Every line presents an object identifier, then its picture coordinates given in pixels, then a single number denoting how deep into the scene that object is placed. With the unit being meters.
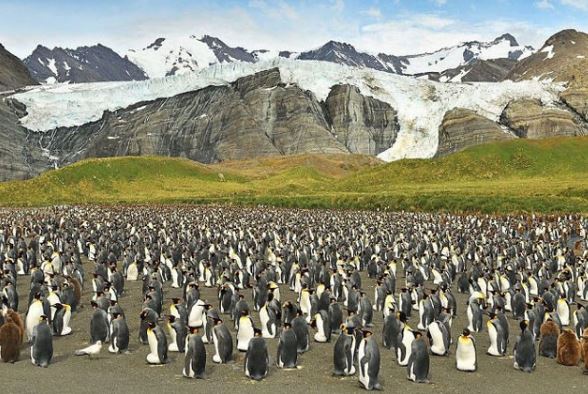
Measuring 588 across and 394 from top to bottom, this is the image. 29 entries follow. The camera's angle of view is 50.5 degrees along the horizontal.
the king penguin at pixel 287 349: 12.30
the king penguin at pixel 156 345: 12.71
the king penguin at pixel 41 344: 12.45
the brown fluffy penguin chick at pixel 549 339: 13.38
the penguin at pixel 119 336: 13.47
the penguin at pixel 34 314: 13.87
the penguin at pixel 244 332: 13.32
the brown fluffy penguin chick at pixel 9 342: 12.59
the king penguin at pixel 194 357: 11.82
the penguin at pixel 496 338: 13.52
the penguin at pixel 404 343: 12.55
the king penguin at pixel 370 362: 11.27
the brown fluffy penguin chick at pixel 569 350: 12.85
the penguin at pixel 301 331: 13.53
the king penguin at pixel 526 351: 12.48
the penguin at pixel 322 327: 14.53
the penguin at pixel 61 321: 14.95
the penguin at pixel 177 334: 13.49
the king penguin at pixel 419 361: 11.62
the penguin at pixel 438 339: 13.43
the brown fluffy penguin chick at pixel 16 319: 13.24
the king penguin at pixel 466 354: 12.40
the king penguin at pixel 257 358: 11.84
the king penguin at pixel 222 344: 12.72
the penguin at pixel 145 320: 14.12
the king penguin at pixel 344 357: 12.06
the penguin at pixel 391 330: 13.81
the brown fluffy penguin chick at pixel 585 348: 12.40
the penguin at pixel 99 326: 13.95
